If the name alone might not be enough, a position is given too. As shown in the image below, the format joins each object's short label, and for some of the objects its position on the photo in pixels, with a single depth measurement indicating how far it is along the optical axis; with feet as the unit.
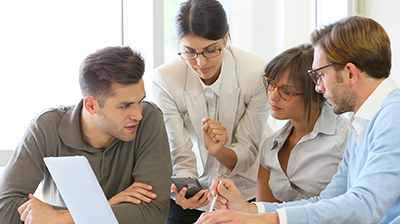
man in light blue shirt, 3.53
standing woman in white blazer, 6.45
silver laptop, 3.95
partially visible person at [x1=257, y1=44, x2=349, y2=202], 5.64
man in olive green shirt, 5.21
